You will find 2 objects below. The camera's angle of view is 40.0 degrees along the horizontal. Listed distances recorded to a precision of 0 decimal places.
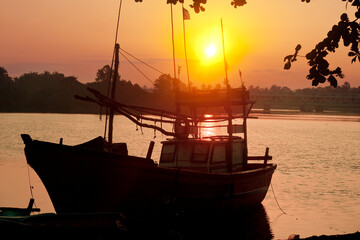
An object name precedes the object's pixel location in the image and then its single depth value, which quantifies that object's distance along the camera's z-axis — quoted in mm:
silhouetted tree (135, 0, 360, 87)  9367
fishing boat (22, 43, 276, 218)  16875
